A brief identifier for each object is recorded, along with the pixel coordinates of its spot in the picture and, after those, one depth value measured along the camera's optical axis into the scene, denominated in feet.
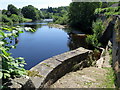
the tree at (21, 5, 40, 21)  167.10
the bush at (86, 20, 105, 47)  32.50
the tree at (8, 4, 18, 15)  152.21
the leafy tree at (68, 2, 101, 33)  58.39
